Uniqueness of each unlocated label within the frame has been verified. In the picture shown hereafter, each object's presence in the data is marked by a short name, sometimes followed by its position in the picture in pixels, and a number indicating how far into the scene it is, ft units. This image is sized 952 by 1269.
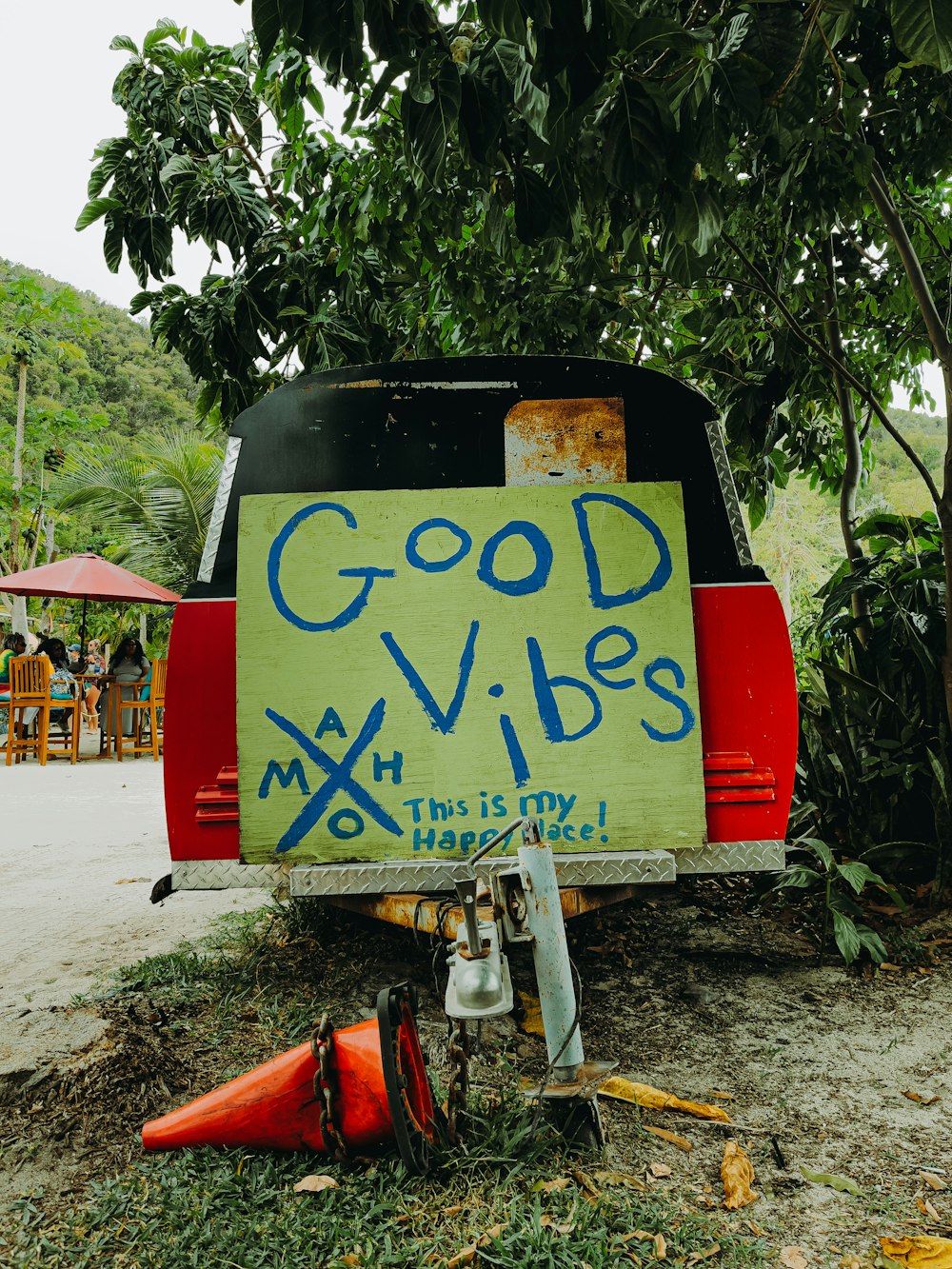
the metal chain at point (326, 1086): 7.46
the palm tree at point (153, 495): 46.24
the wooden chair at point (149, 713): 39.37
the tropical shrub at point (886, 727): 13.78
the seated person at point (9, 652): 40.91
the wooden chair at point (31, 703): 36.32
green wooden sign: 9.22
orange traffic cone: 7.50
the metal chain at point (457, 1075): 7.50
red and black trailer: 9.57
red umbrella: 36.11
